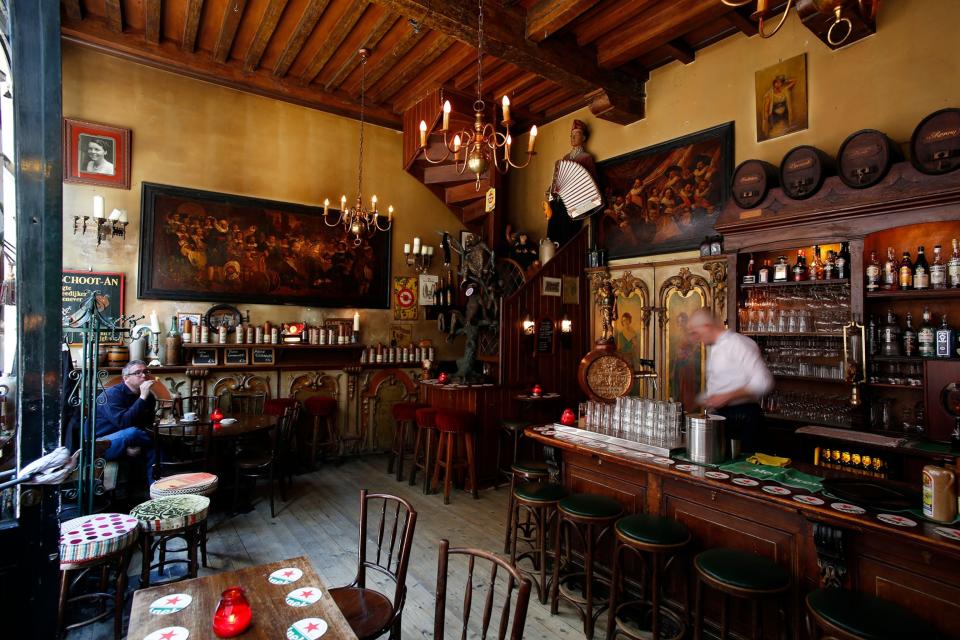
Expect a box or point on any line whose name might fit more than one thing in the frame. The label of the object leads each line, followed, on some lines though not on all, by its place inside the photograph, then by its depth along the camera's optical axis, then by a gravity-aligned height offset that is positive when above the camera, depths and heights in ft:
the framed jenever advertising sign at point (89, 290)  17.63 +1.36
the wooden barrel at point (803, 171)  14.10 +4.69
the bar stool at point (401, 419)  20.34 -4.05
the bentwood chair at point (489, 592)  5.08 -3.22
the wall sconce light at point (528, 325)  21.02 +0.00
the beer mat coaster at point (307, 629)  5.33 -3.47
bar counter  6.78 -3.60
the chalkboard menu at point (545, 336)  21.52 -0.47
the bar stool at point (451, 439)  17.83 -4.37
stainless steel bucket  9.86 -2.38
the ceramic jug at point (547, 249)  22.47 +3.62
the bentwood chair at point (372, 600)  7.09 -4.53
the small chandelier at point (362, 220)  22.44 +5.24
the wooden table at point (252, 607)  5.43 -3.49
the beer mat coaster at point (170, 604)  5.80 -3.47
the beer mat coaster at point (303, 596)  6.01 -3.49
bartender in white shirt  11.80 -1.38
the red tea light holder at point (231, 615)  5.31 -3.27
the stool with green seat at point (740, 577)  7.39 -4.02
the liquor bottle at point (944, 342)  12.25 -0.43
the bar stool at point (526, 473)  12.79 -3.99
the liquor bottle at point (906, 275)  12.89 +1.37
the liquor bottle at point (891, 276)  13.25 +1.39
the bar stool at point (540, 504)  11.07 -4.22
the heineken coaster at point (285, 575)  6.55 -3.50
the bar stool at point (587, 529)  9.93 -4.47
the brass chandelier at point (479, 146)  11.85 +4.65
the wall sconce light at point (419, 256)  25.34 +3.80
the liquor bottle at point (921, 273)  12.62 +1.40
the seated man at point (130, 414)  14.57 -2.77
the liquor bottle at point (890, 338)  13.23 -0.35
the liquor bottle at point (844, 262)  13.99 +1.87
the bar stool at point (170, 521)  10.46 -4.38
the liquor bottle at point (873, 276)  13.42 +1.39
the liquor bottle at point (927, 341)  12.56 -0.43
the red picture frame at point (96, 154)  17.87 +6.61
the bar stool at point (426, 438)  18.66 -4.54
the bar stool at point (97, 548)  9.00 -4.29
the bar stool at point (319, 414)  21.57 -4.11
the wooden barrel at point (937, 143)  11.72 +4.60
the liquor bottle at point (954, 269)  12.15 +1.44
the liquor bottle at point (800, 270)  14.99 +1.77
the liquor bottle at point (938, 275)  12.37 +1.31
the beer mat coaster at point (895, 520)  6.88 -2.86
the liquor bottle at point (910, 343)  13.00 -0.48
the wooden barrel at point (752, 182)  15.35 +4.72
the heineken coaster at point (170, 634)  5.26 -3.44
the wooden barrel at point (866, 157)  12.80 +4.63
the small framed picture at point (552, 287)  21.54 +1.78
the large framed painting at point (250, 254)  19.60 +3.27
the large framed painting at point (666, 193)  17.97 +5.44
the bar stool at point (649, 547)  8.73 -4.11
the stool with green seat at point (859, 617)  6.07 -3.92
